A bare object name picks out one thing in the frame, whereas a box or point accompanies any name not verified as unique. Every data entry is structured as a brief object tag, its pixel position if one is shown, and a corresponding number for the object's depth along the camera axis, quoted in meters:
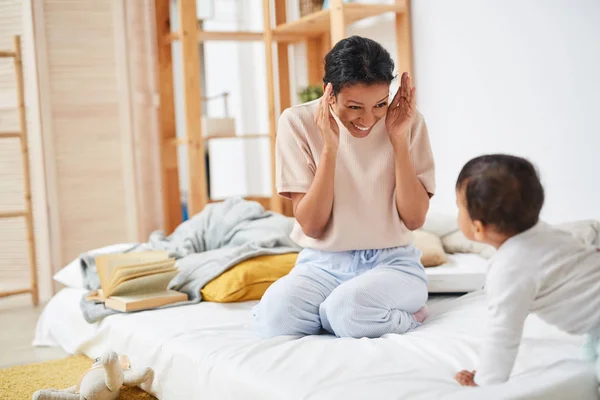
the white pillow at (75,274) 2.76
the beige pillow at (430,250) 2.43
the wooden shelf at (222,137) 3.81
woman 1.79
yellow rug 2.09
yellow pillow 2.32
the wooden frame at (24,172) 3.75
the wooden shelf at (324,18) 3.16
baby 1.34
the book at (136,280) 2.31
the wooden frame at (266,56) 3.19
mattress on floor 1.38
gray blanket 2.43
